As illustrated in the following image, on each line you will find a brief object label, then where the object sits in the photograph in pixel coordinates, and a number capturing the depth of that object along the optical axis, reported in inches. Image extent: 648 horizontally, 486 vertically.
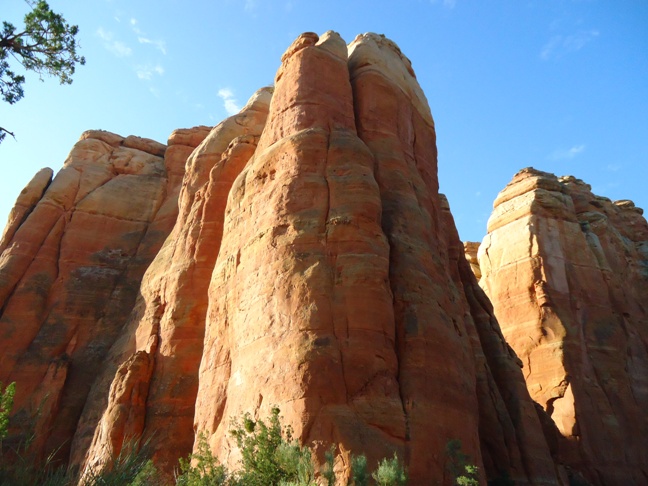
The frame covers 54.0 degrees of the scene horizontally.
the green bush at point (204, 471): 545.0
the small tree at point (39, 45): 649.0
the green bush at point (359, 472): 500.1
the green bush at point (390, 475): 479.5
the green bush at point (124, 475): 428.8
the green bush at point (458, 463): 559.8
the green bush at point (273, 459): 512.4
